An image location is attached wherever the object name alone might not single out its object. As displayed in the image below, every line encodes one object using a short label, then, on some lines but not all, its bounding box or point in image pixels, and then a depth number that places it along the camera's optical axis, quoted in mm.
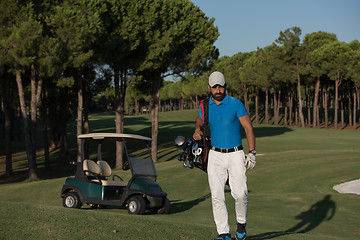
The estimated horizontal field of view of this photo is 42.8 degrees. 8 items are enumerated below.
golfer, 6523
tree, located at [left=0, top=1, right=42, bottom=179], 24469
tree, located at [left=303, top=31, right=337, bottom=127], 62938
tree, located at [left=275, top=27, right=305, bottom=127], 65562
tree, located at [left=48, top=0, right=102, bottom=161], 25922
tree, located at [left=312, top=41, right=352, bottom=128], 60406
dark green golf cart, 12336
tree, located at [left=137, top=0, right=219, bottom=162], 32438
